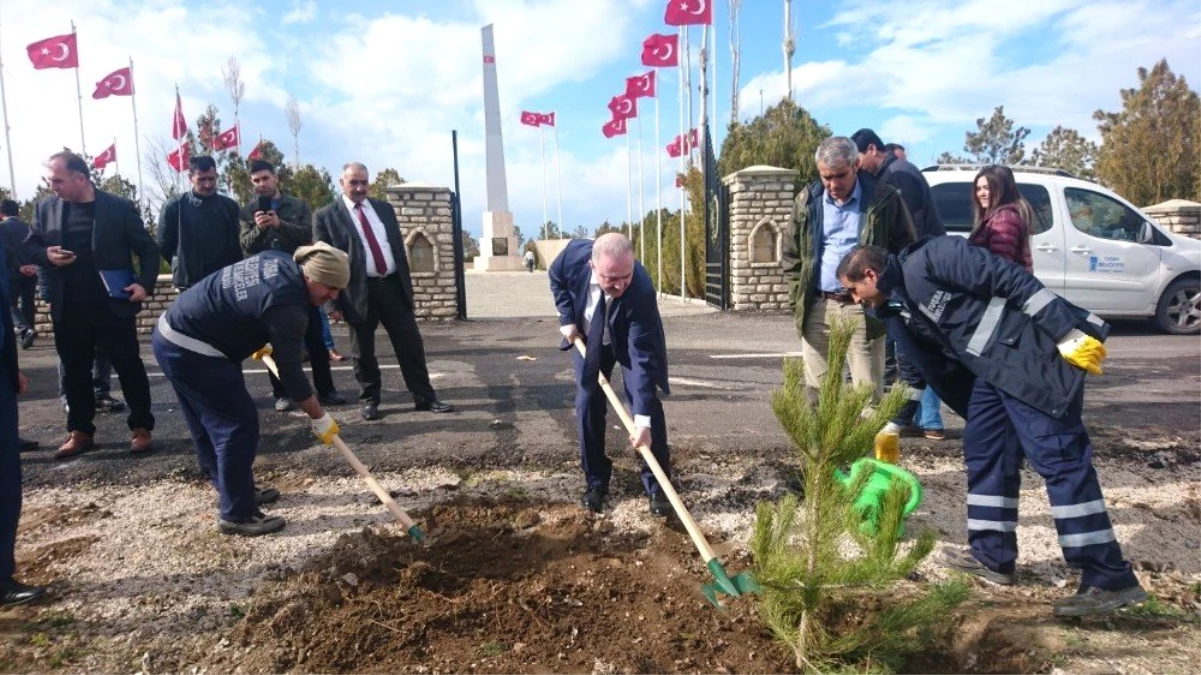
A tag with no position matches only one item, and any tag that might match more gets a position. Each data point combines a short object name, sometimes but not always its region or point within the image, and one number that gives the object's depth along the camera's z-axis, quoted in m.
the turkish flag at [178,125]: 19.59
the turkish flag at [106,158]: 20.12
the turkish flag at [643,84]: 16.39
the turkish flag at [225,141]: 20.05
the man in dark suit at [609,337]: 3.19
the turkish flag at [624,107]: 17.14
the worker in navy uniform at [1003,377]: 2.49
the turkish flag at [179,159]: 20.22
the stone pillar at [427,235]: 11.01
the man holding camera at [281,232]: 5.34
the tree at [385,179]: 28.98
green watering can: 2.17
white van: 8.31
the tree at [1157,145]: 17.62
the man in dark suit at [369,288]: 5.22
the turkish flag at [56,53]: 15.30
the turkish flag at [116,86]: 17.72
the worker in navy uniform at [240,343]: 3.14
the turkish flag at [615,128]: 18.72
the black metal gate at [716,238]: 11.91
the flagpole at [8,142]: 16.81
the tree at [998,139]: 36.28
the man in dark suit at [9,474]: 2.81
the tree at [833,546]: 2.07
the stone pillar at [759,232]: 11.62
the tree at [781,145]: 13.09
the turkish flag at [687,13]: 13.30
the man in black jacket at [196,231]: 4.91
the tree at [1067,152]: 31.76
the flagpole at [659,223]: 15.28
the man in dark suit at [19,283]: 7.65
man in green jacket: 3.77
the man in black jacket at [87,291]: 4.37
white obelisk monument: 30.80
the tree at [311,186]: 20.50
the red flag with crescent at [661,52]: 14.51
